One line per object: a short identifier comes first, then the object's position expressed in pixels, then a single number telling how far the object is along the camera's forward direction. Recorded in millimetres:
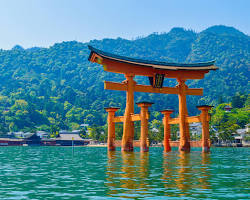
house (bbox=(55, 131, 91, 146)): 115312
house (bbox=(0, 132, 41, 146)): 113375
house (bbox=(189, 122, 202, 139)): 121875
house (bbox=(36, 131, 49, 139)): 140388
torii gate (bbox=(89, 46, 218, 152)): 34719
